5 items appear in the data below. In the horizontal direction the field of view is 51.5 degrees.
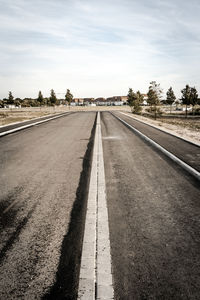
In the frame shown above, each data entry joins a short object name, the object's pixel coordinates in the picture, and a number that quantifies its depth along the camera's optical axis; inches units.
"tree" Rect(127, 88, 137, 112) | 2411.4
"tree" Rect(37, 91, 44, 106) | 3235.7
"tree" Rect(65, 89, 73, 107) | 3373.5
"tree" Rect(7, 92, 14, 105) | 3976.4
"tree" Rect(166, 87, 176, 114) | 2613.2
